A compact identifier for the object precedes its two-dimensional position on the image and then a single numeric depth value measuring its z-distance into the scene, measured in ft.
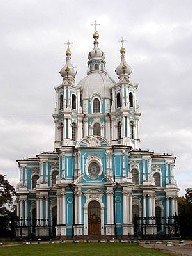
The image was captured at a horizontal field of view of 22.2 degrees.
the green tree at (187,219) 162.20
